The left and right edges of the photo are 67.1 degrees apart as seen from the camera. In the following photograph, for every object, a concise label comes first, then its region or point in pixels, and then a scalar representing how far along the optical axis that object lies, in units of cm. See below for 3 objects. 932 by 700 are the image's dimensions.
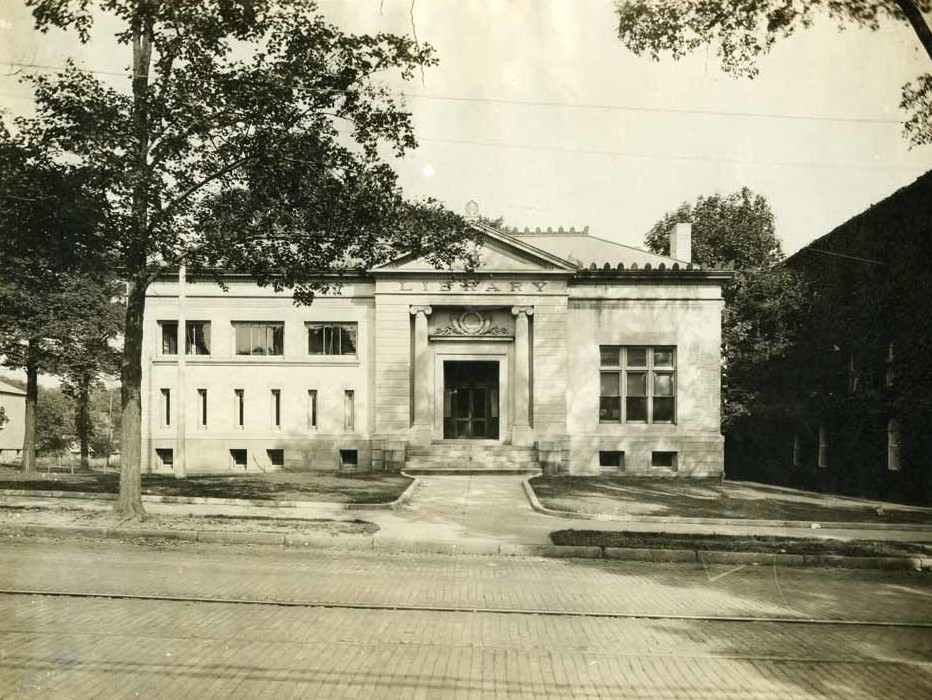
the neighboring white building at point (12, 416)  6500
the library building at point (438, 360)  2722
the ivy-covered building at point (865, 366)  2112
